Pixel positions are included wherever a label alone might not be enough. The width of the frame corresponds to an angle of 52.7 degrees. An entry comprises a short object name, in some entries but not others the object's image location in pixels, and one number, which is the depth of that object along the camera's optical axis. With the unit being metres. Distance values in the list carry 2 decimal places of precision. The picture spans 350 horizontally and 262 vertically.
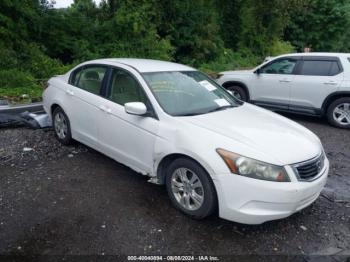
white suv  7.51
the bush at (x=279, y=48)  17.46
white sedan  3.31
